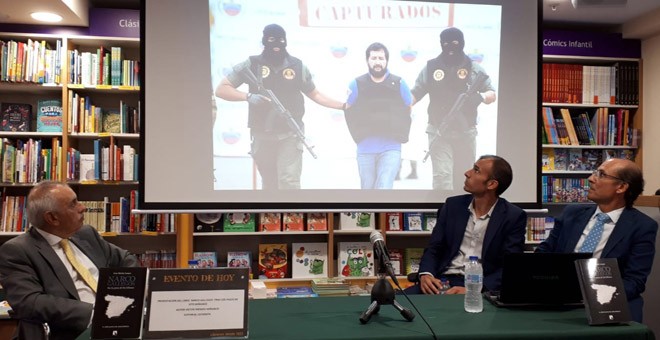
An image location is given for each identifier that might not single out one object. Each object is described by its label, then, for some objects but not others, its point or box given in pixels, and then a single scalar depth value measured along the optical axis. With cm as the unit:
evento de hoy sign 162
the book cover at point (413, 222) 467
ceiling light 405
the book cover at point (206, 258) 448
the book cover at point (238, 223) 444
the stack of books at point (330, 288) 376
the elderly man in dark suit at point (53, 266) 210
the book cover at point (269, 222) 448
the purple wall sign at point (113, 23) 435
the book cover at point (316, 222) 454
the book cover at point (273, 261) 457
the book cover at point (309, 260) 458
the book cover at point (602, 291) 179
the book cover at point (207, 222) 440
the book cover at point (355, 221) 457
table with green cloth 165
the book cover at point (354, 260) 462
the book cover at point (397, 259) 473
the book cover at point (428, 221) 469
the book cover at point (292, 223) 451
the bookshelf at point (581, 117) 493
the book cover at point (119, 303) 158
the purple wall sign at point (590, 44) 490
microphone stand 182
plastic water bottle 195
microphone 183
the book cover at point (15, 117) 436
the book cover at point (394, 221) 466
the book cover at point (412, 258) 476
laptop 201
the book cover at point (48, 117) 433
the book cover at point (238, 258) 457
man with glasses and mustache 247
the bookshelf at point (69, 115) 422
